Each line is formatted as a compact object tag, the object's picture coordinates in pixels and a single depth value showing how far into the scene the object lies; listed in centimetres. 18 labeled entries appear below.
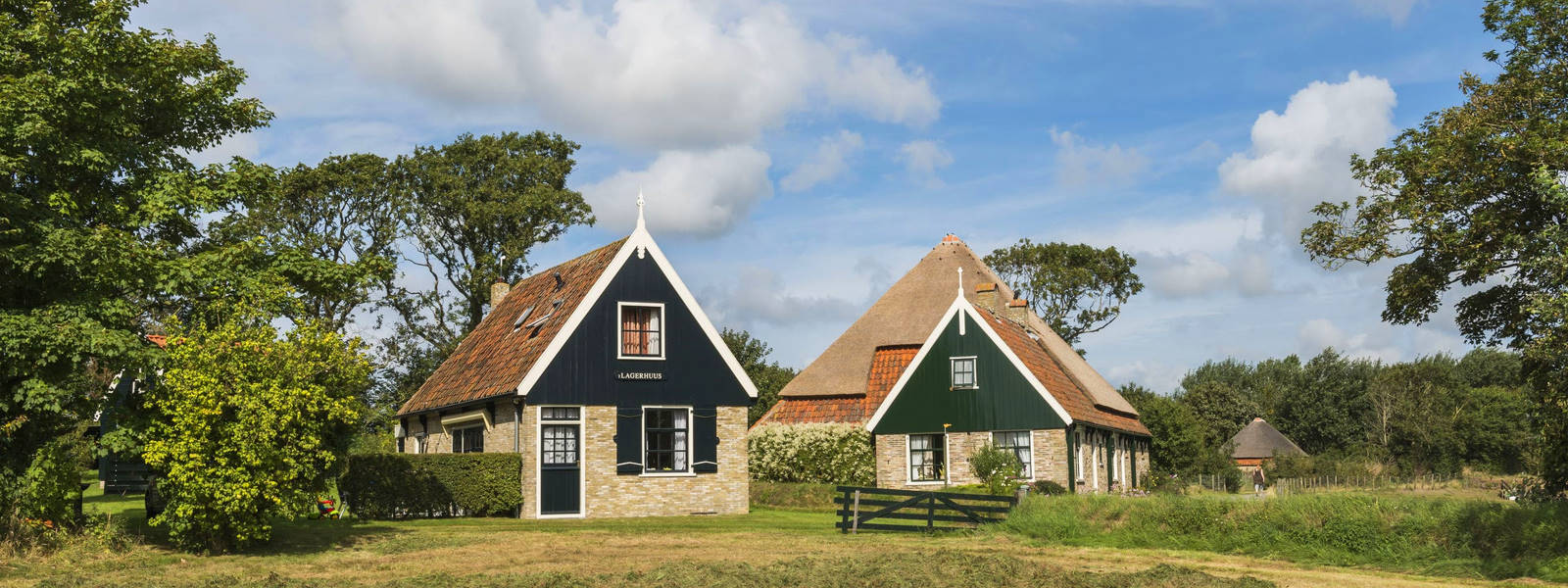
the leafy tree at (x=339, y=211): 4731
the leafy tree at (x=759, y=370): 5681
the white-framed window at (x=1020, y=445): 3619
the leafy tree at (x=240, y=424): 1788
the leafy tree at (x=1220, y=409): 8438
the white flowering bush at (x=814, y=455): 3803
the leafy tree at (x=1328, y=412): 8619
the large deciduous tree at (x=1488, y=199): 2361
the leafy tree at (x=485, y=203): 4822
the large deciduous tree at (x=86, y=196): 1798
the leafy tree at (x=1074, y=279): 6819
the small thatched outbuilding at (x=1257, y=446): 7534
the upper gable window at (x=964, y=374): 3712
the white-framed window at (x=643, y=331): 2928
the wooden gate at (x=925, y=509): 2361
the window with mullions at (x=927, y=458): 3731
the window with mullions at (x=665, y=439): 2916
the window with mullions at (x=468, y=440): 3044
